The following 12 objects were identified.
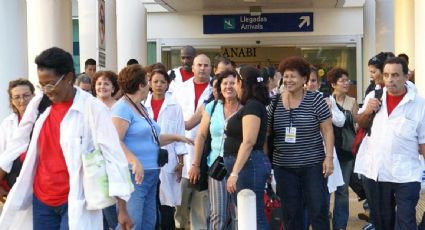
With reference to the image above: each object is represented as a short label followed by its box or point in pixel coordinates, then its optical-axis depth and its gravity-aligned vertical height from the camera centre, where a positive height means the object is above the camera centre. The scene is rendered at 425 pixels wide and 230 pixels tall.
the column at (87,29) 16.08 +1.61
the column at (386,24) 17.39 +1.70
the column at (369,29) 19.64 +1.79
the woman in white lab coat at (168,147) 8.07 -0.53
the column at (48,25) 12.92 +1.36
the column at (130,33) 17.73 +1.63
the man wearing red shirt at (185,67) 9.58 +0.42
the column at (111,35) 14.84 +1.33
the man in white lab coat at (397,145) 6.77 -0.46
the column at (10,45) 10.72 +0.83
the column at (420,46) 11.22 +0.75
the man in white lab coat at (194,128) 8.51 -0.34
